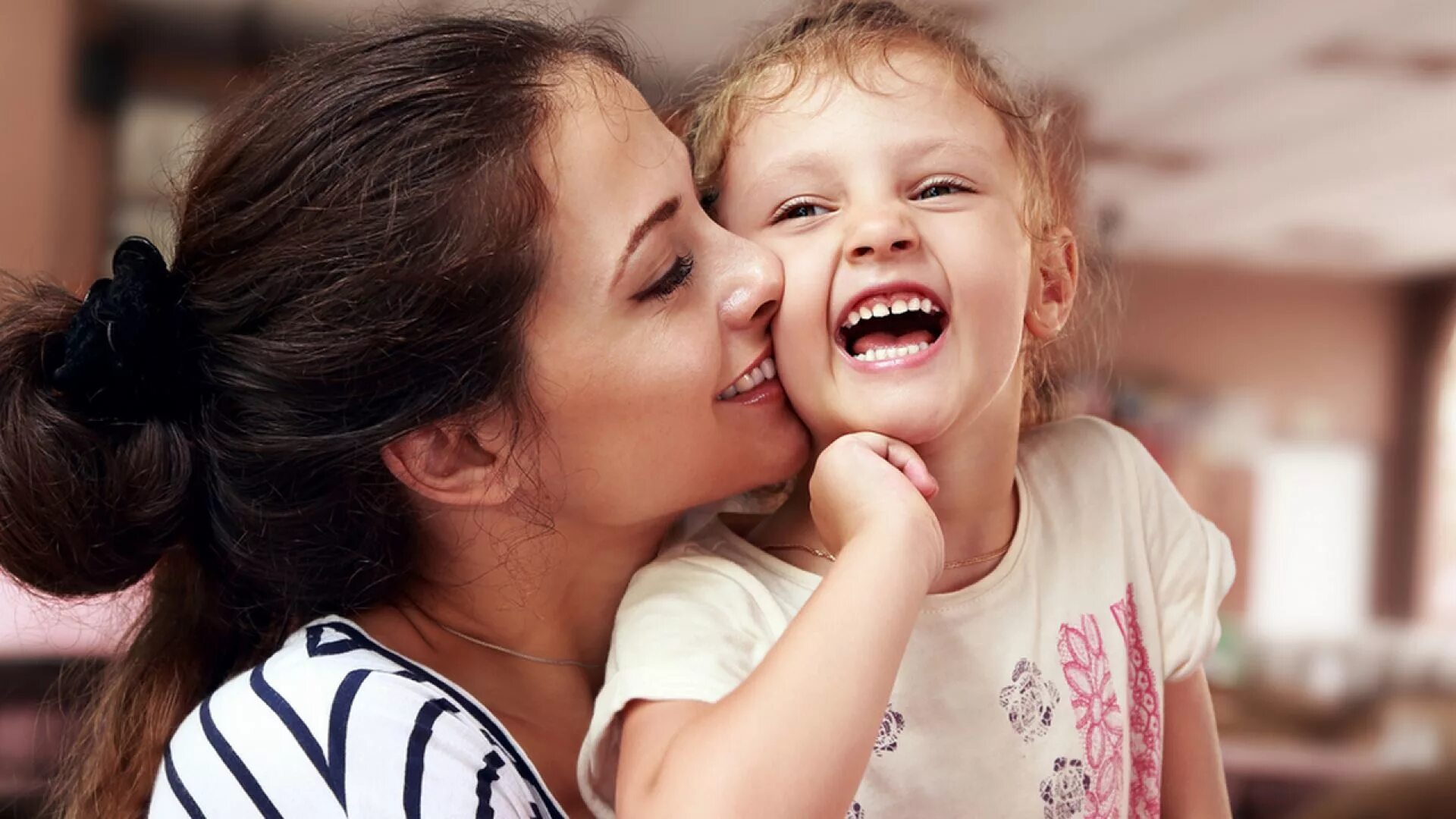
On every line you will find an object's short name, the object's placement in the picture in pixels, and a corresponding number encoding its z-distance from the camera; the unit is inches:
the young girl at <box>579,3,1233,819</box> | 31.8
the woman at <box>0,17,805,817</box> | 35.4
